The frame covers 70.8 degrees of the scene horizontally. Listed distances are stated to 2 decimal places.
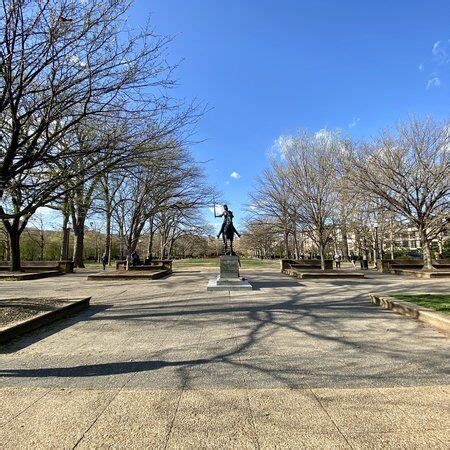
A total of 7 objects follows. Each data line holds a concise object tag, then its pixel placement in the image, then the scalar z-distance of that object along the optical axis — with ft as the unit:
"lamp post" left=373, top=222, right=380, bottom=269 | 98.68
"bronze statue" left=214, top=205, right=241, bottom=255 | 49.46
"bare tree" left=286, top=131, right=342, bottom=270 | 69.00
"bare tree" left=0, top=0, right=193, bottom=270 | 17.39
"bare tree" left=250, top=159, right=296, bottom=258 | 83.01
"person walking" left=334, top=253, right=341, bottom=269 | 96.62
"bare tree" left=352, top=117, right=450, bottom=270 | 63.98
